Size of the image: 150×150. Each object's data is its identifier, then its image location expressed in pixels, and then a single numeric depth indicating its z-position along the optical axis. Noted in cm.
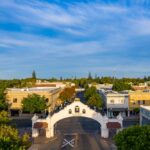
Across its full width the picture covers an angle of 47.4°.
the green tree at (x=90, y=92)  5329
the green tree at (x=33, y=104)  3834
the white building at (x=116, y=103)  4030
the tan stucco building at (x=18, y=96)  4157
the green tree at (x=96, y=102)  4283
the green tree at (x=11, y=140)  1220
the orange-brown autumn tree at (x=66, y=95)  5365
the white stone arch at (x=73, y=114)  2668
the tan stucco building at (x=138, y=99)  4101
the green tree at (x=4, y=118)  1944
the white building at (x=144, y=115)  2526
